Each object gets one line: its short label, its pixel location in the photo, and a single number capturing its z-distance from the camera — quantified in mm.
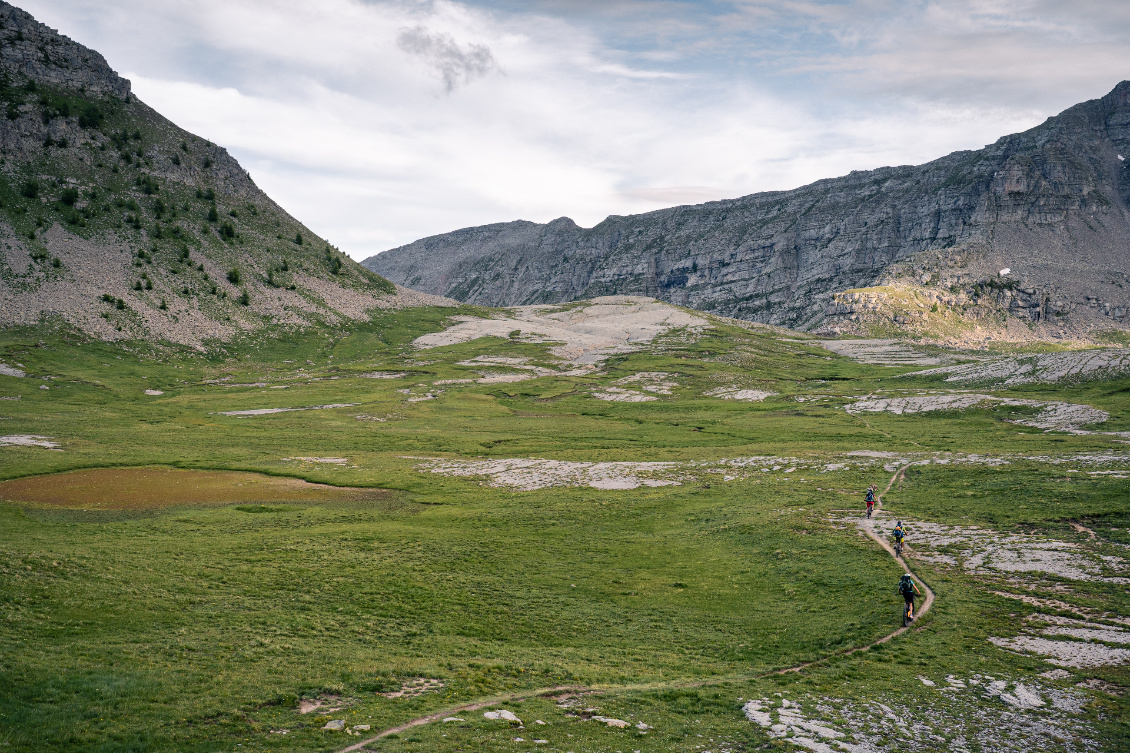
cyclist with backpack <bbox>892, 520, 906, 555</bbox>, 49594
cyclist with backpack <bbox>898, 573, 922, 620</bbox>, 37094
